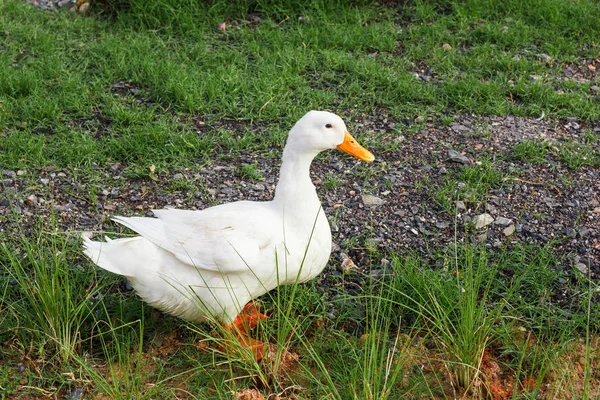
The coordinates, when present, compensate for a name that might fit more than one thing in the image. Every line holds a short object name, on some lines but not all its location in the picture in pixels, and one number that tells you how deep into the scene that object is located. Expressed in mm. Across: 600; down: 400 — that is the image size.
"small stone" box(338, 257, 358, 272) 4191
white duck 3430
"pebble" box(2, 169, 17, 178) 4805
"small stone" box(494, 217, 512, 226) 4477
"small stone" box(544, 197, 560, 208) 4625
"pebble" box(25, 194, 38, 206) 4555
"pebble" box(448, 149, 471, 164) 5047
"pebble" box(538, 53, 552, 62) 6191
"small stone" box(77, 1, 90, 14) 6766
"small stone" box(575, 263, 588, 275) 4113
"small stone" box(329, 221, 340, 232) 4492
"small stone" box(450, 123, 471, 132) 5391
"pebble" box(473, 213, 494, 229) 4468
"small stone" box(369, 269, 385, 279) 4146
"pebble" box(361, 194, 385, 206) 4684
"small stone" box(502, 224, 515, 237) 4406
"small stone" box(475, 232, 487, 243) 4330
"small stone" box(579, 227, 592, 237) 4359
